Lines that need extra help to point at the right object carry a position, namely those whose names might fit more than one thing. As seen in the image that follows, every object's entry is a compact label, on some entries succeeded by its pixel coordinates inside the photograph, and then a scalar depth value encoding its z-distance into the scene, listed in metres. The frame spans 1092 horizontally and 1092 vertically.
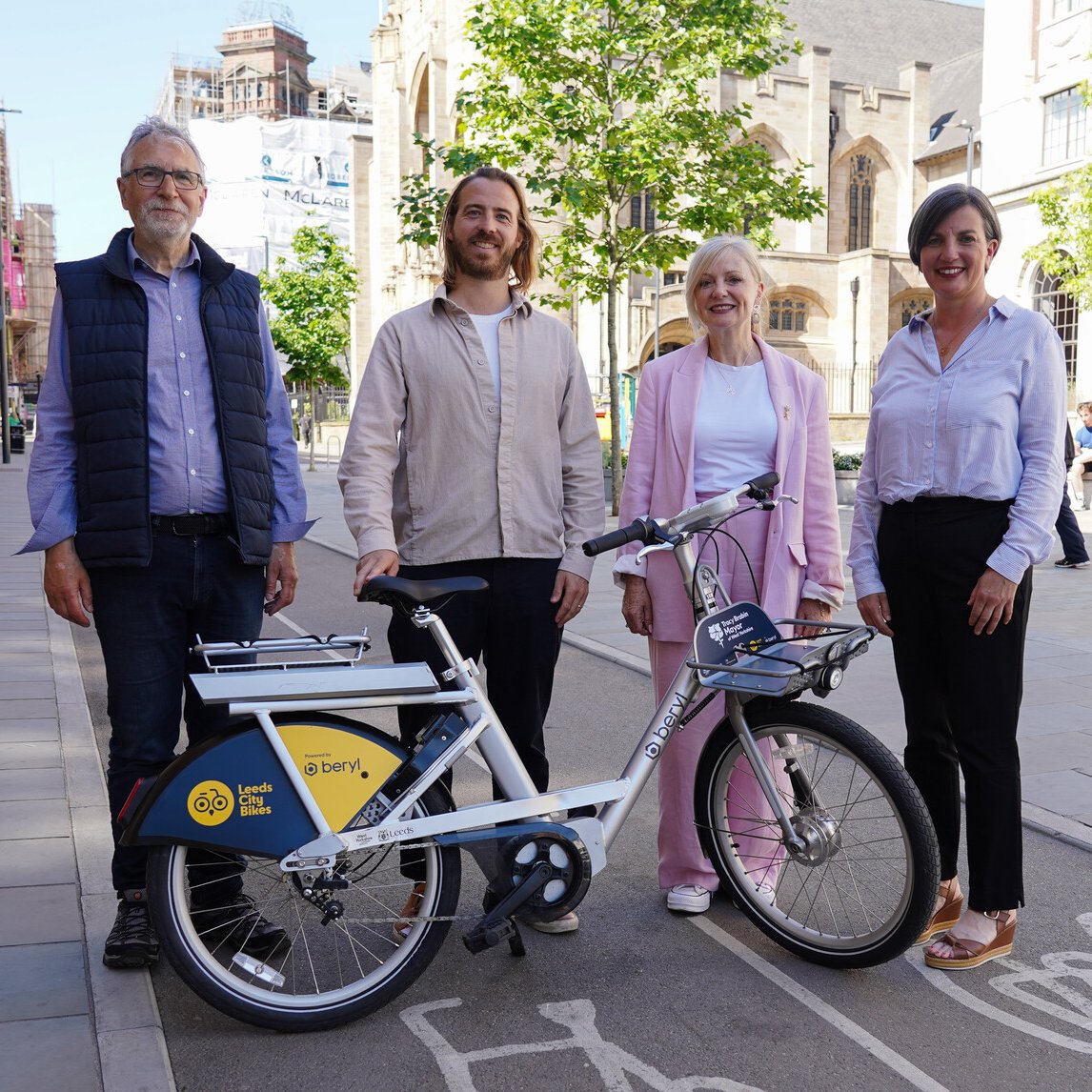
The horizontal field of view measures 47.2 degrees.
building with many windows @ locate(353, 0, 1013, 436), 47.31
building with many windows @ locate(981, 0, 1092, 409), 34.81
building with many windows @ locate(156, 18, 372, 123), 92.62
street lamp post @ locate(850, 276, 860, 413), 51.06
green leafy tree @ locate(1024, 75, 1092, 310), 24.92
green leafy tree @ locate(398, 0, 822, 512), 17.11
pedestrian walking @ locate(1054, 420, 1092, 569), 12.59
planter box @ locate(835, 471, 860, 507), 21.22
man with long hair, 3.72
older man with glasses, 3.43
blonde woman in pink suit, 3.96
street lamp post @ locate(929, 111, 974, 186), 59.72
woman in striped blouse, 3.55
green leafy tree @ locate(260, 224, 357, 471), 38.22
